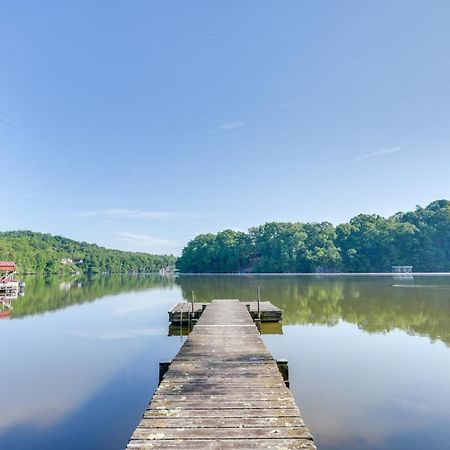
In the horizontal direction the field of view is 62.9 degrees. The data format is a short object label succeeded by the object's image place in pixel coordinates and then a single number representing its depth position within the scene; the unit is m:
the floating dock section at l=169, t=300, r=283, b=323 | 18.06
